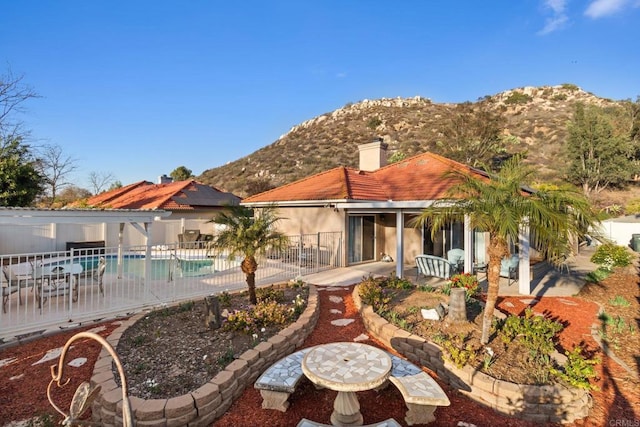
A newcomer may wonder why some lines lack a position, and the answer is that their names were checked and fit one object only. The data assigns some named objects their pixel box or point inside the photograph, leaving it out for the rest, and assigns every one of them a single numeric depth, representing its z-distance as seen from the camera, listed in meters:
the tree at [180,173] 52.78
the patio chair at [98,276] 9.04
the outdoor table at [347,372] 3.75
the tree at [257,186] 35.23
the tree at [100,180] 43.19
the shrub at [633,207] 27.81
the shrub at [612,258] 12.58
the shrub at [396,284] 9.10
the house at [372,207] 13.44
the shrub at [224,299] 7.72
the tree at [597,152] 34.38
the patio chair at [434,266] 10.10
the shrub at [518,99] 54.16
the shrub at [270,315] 6.46
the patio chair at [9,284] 7.89
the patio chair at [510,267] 10.93
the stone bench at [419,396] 4.02
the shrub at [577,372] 4.45
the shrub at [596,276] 11.09
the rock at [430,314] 6.70
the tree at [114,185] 43.38
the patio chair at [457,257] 11.48
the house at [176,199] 23.17
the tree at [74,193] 40.66
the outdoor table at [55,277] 7.97
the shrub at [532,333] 5.29
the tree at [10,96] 18.34
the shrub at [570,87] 57.12
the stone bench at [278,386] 4.34
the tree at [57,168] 29.80
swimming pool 12.17
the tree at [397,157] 35.18
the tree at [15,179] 17.48
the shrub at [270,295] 8.06
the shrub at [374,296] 7.40
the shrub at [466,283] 8.37
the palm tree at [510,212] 5.17
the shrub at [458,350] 4.84
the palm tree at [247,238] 7.39
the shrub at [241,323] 6.20
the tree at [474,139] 36.82
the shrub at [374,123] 51.56
